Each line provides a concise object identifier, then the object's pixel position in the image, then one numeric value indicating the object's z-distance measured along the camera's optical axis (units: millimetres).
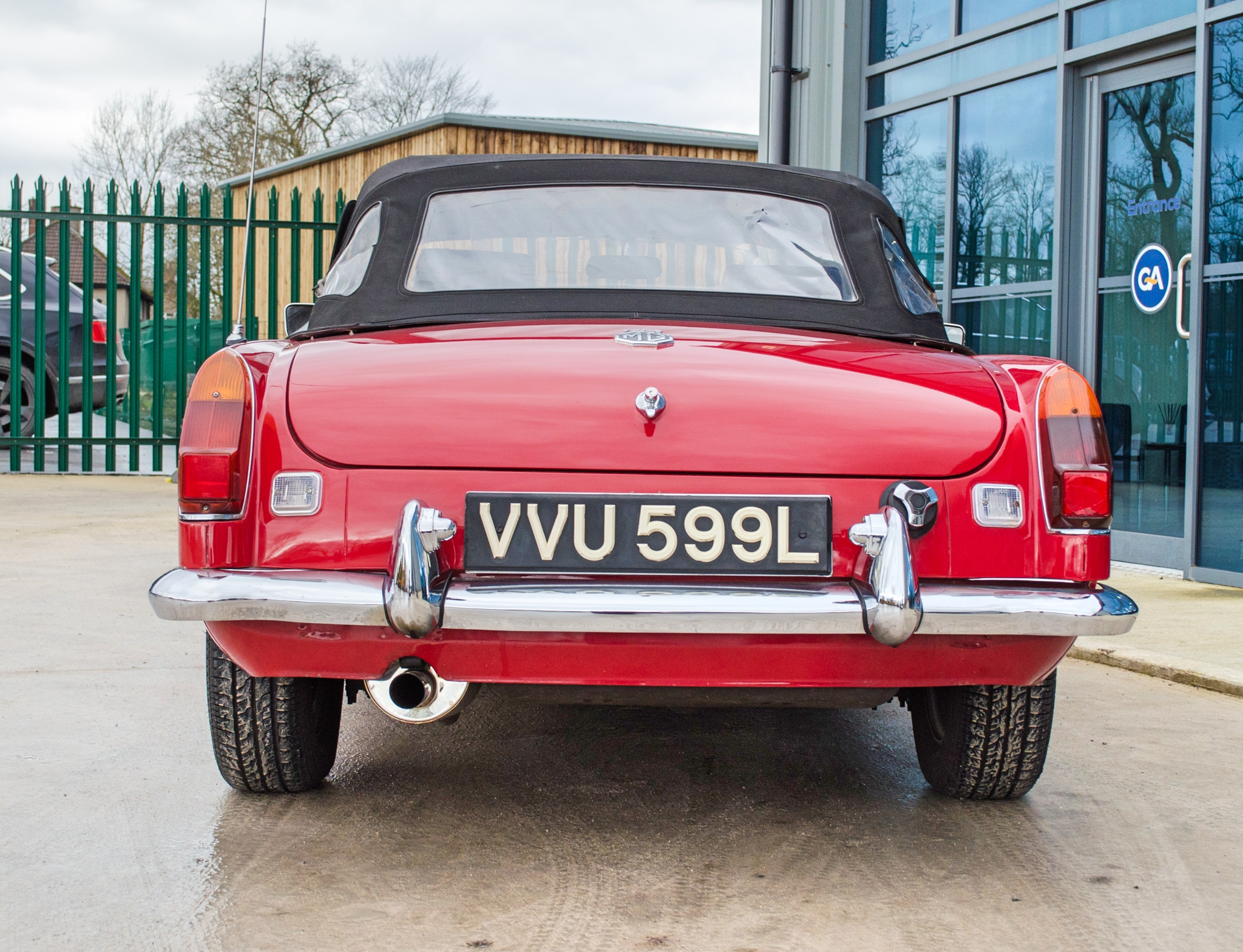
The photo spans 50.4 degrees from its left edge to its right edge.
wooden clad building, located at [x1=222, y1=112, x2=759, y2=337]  15789
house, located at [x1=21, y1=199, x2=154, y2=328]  37469
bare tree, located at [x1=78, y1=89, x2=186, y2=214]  37969
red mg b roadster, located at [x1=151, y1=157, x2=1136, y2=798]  2494
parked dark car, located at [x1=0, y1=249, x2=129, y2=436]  12305
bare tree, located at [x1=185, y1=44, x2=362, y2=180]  33750
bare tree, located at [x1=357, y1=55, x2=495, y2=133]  35500
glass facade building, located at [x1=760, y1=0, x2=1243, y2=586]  7168
